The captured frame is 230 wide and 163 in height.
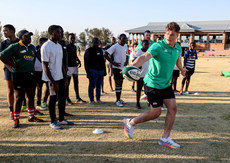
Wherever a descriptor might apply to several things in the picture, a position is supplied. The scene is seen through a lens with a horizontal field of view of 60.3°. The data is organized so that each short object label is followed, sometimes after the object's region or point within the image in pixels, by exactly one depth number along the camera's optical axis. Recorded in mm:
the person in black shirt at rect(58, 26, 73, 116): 4850
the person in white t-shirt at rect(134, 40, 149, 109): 6348
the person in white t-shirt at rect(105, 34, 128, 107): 6723
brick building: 51406
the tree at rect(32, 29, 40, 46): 53019
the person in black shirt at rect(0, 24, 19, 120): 5031
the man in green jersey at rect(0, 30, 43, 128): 4621
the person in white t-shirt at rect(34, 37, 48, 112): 6043
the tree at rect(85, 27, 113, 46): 64769
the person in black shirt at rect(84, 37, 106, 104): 6738
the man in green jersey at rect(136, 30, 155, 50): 6650
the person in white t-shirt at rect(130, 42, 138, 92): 9633
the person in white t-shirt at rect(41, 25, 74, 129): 4238
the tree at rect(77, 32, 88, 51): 69750
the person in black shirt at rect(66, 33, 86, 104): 6582
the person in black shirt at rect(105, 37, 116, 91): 9297
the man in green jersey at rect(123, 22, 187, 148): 3533
